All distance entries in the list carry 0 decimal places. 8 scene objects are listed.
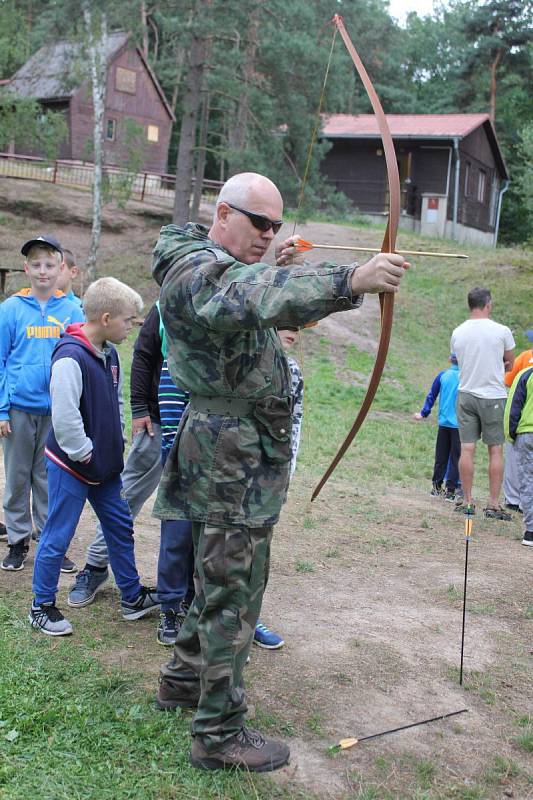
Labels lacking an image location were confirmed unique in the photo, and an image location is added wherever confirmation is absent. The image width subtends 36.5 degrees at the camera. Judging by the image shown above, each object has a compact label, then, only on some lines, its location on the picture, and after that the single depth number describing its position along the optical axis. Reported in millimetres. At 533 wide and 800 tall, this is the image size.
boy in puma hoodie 4707
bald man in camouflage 2754
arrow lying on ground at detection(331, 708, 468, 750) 3033
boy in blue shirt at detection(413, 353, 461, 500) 7965
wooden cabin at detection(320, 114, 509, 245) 33219
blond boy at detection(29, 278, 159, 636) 3832
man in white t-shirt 7055
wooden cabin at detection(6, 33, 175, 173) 33250
